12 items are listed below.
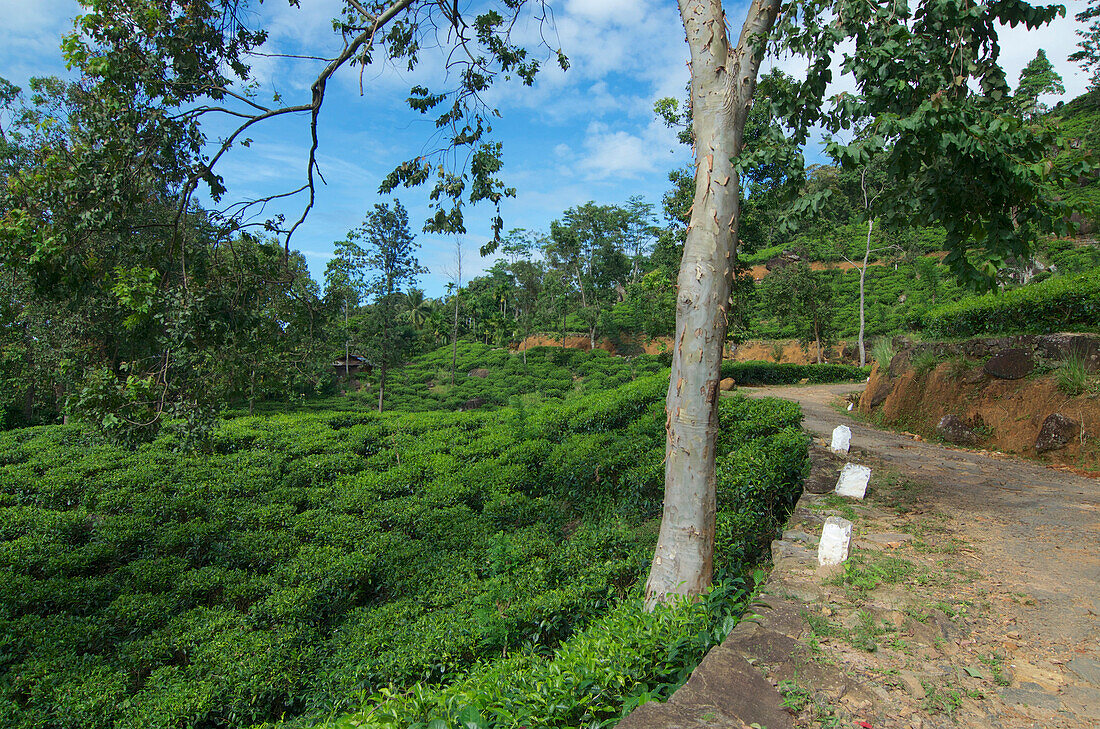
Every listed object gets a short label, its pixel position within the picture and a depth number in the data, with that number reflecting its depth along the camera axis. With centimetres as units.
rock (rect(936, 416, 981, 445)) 736
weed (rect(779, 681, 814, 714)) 228
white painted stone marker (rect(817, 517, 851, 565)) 359
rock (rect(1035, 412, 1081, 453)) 609
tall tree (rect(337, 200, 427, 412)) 2459
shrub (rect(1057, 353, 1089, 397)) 611
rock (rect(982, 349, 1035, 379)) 695
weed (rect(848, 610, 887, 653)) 270
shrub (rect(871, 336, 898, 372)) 1038
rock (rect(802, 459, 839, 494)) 529
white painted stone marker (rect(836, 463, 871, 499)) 493
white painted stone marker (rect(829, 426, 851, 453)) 634
